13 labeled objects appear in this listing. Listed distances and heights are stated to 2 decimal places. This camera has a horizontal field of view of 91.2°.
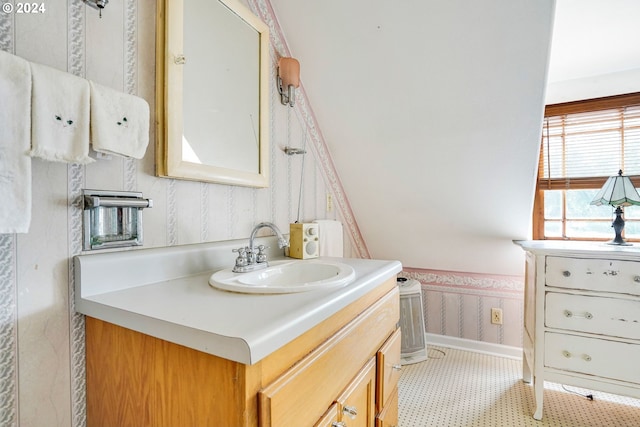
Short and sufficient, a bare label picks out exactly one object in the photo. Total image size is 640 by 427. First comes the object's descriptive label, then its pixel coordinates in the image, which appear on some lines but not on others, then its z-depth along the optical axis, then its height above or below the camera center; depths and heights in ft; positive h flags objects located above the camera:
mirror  3.19 +1.38
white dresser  4.57 -1.64
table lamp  5.08 +0.23
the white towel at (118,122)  2.45 +0.70
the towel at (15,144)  1.98 +0.40
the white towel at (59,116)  2.13 +0.65
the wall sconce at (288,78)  4.90 +2.07
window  6.17 +0.99
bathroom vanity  1.77 -0.95
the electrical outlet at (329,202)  6.57 +0.14
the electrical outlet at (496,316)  7.14 -2.43
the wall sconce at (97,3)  2.64 +1.73
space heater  6.83 -2.56
